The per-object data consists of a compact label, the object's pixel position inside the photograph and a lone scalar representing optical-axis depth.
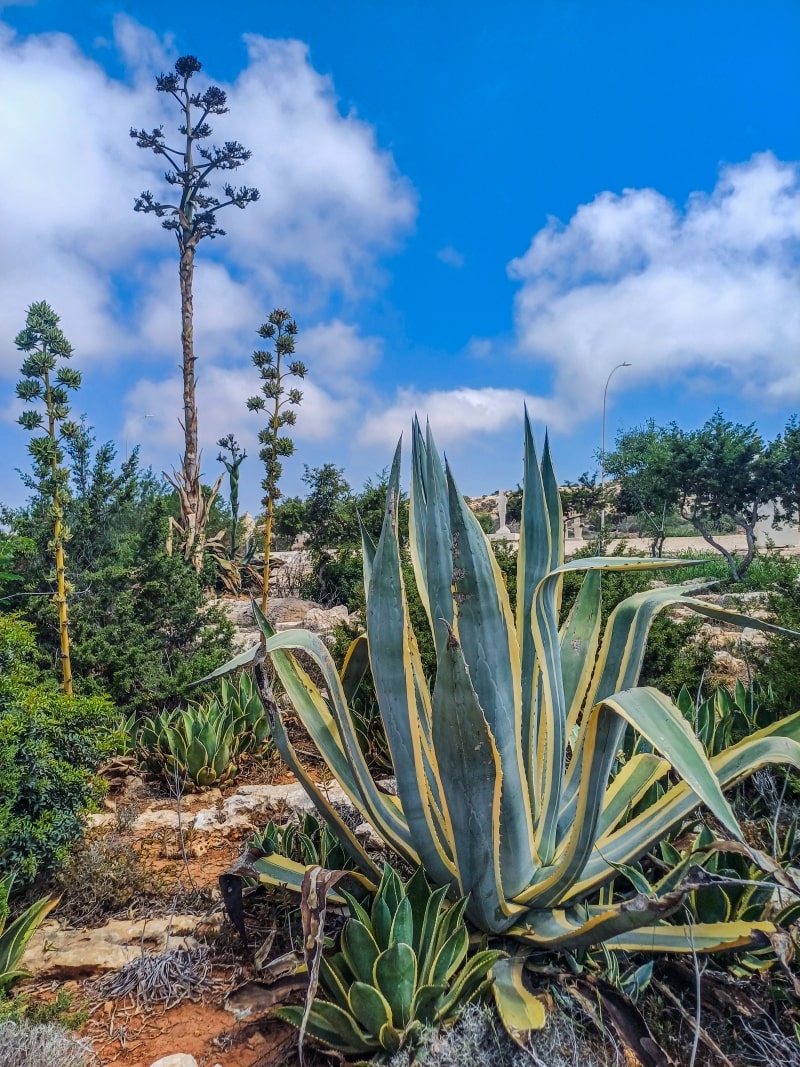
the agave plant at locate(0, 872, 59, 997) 2.03
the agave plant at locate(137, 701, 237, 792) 3.82
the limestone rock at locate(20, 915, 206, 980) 2.12
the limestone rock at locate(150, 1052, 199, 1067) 1.66
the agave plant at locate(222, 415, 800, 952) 1.58
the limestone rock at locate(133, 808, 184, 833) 3.21
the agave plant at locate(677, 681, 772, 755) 2.91
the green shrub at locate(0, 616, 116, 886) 2.41
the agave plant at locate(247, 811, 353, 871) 2.15
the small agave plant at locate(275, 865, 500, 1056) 1.54
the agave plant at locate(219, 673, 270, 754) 4.30
